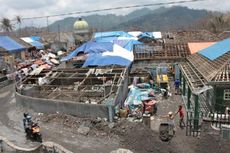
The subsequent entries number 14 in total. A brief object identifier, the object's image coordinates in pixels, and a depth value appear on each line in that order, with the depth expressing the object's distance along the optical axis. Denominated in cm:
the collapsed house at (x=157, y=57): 2956
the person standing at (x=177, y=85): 2478
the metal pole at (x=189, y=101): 1941
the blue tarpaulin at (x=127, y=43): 3444
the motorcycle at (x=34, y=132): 1620
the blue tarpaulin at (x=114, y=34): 4541
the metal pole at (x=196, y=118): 1586
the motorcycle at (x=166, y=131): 1554
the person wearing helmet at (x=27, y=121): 1711
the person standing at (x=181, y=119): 1717
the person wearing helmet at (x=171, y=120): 1645
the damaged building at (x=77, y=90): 1913
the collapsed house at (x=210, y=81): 1586
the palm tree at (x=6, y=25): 5616
